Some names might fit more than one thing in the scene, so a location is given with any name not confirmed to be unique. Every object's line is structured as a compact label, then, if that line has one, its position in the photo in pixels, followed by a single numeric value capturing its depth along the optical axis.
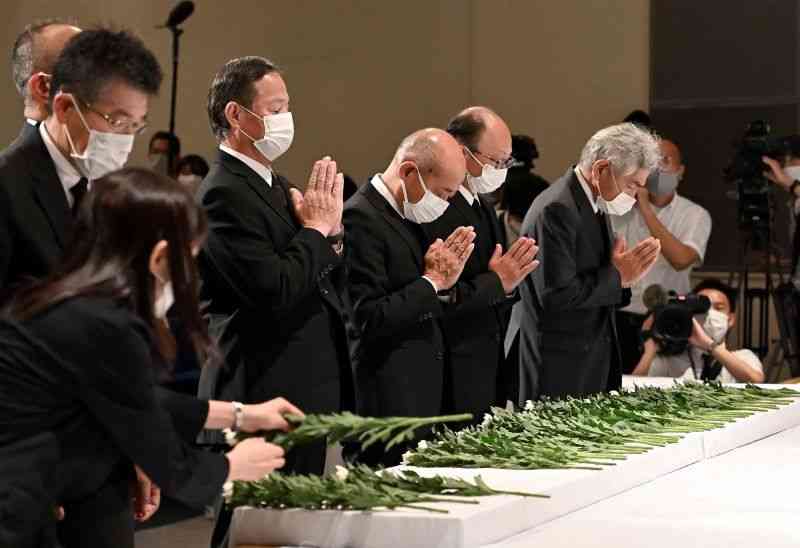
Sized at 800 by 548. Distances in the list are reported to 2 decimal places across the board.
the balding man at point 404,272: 8.75
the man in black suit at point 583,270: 10.08
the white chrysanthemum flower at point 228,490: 5.68
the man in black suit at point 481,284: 9.43
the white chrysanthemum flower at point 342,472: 5.95
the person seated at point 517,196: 13.51
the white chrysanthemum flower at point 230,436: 5.39
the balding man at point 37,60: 6.29
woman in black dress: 4.71
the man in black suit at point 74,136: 5.80
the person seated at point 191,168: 17.66
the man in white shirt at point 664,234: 15.02
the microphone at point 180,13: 18.69
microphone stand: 17.80
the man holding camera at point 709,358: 12.11
